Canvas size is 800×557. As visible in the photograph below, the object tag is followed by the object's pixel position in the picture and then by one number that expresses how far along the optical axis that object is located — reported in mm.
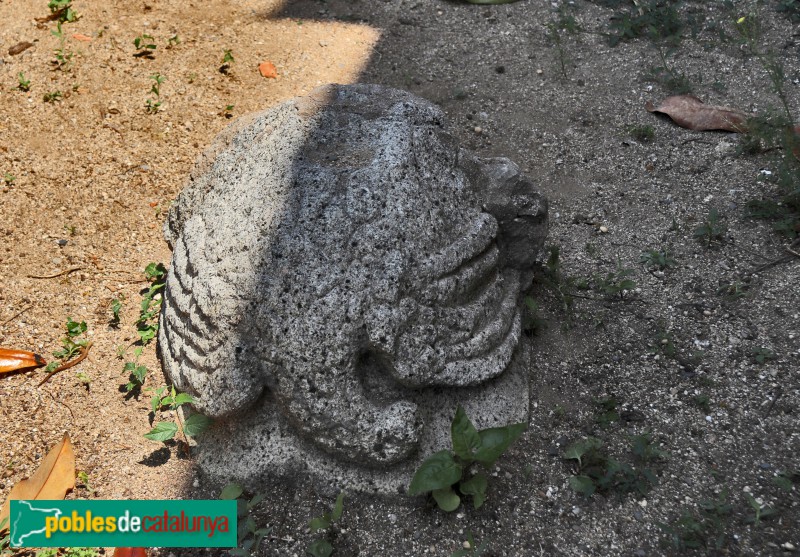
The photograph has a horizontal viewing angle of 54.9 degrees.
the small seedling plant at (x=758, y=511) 2143
